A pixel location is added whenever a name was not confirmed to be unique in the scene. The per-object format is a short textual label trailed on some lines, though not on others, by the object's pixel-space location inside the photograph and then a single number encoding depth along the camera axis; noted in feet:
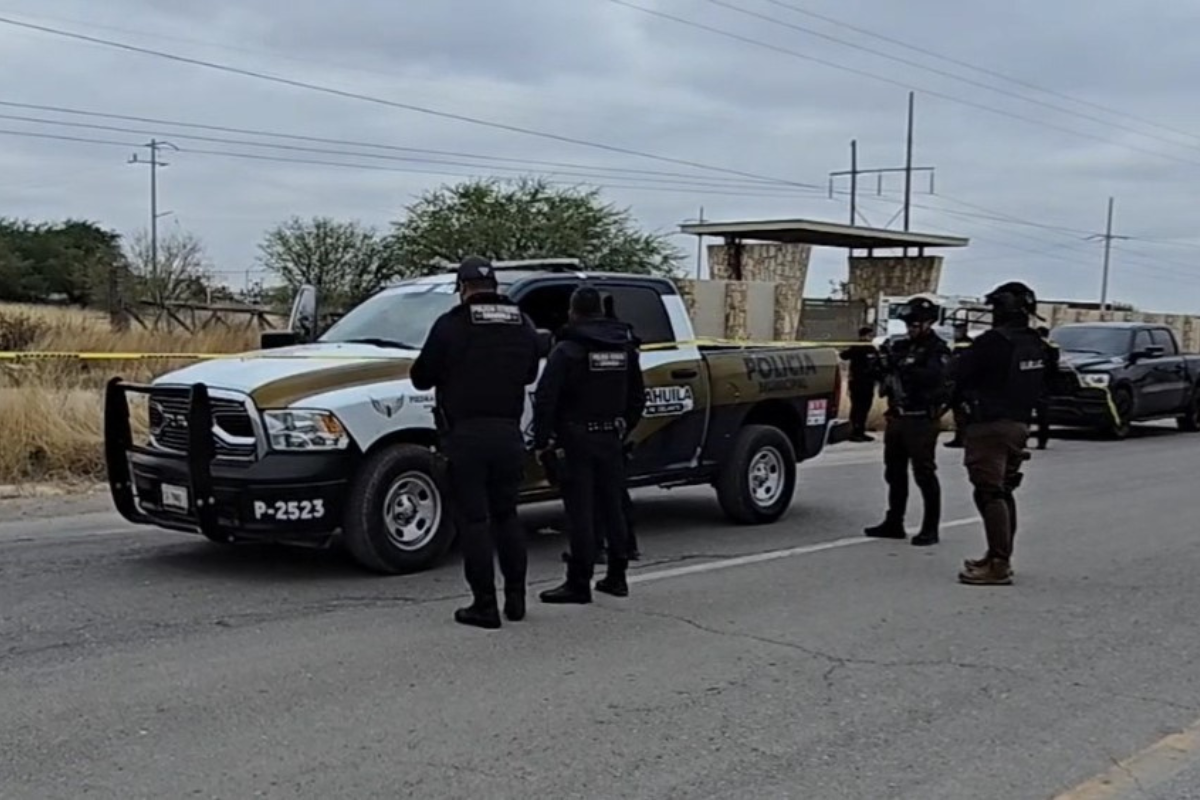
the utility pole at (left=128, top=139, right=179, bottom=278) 155.42
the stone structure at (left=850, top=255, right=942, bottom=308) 157.17
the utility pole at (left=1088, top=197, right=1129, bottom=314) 223.38
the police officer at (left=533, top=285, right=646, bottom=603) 24.53
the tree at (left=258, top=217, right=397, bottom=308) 142.61
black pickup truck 67.62
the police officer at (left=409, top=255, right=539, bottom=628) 22.52
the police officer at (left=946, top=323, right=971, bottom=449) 65.93
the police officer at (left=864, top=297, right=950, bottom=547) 31.58
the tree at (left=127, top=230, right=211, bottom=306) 149.79
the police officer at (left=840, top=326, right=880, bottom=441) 55.86
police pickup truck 25.81
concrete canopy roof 139.95
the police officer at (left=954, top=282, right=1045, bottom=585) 27.55
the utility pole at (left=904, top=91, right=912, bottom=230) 191.93
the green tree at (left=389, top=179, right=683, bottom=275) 140.97
